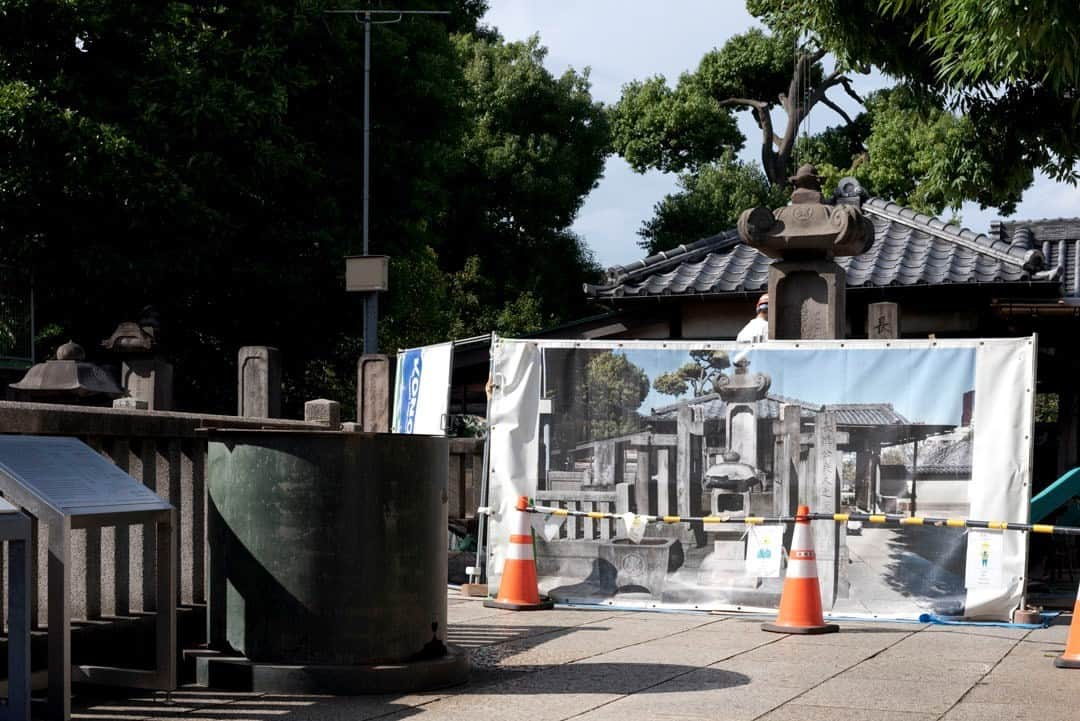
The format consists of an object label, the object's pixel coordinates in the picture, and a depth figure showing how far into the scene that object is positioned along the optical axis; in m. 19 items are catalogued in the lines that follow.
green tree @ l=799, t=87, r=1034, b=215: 13.15
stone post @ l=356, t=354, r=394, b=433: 13.91
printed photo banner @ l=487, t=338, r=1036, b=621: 9.84
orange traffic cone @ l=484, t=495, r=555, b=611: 10.30
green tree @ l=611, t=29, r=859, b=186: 39.69
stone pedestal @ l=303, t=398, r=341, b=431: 12.02
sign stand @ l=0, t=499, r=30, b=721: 5.05
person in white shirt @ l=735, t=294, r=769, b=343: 11.91
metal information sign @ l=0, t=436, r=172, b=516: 5.40
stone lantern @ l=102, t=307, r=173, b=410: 13.88
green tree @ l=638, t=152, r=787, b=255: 39.84
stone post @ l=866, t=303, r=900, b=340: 12.91
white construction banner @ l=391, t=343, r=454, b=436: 12.36
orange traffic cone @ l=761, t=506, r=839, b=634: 9.11
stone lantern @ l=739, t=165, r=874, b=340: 11.98
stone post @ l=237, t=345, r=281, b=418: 13.13
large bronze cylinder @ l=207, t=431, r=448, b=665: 6.46
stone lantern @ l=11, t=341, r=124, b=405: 12.94
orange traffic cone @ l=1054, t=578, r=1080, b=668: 7.56
